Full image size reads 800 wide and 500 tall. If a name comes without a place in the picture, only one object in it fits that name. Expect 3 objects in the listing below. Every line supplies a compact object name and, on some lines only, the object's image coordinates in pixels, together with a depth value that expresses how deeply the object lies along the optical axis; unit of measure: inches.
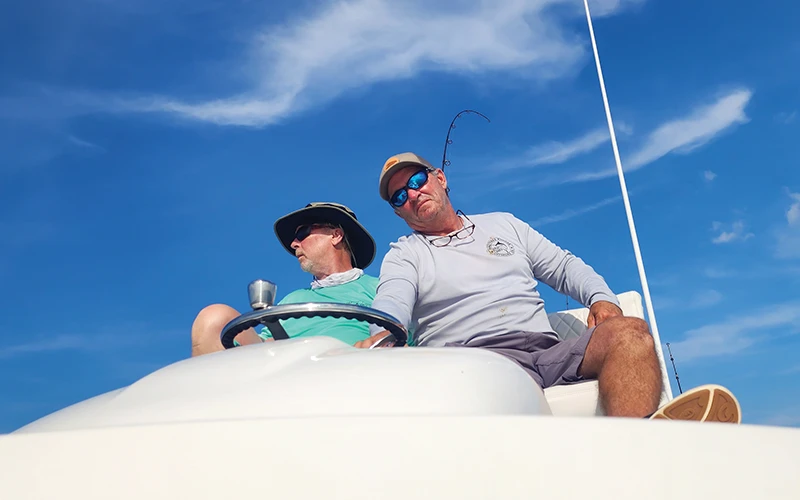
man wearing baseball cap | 70.6
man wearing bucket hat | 123.7
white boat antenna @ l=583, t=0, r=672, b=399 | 134.0
